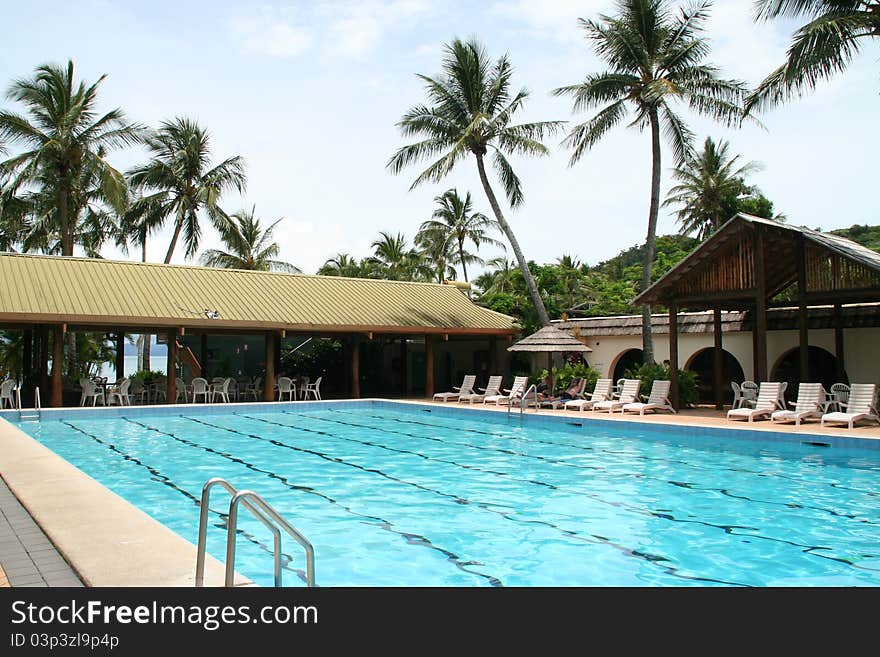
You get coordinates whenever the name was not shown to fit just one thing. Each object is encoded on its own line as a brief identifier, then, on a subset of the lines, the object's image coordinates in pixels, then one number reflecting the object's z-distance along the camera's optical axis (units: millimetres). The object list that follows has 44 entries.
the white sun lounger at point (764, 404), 14672
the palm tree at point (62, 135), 24703
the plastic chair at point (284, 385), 21531
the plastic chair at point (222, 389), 20969
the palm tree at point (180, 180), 29734
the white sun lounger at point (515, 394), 18914
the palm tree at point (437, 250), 40100
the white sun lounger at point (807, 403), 13984
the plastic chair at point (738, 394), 16438
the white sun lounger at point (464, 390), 21344
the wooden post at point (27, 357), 22031
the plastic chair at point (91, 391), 18969
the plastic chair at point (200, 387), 20745
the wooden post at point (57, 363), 17828
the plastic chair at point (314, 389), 22094
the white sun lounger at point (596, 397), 17797
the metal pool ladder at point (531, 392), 17469
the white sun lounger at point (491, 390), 20812
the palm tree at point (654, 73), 20062
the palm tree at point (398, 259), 41062
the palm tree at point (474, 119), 23172
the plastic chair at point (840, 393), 15461
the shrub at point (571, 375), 21438
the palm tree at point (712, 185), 36938
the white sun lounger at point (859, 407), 12938
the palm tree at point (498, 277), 38875
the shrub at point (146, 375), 24730
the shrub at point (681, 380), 18250
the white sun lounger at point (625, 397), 17188
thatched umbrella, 18625
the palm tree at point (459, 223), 39969
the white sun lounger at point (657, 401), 16641
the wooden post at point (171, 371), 19406
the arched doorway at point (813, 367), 19375
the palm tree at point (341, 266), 42125
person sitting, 18906
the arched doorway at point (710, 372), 20859
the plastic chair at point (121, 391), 19625
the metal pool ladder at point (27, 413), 16469
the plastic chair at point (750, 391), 16484
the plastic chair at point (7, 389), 17662
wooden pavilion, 15055
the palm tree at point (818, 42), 14102
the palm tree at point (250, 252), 35625
